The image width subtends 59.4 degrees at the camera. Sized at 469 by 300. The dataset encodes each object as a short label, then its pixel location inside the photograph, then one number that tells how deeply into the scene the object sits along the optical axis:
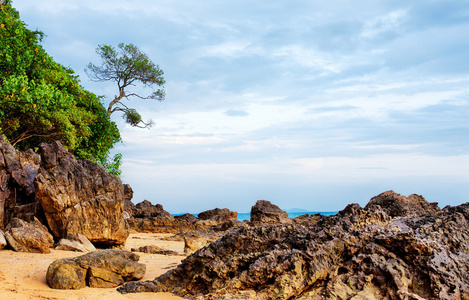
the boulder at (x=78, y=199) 11.48
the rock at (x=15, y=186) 11.53
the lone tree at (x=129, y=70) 31.80
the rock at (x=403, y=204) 10.11
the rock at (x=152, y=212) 25.13
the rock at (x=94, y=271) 6.83
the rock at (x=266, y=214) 21.83
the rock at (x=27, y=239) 9.59
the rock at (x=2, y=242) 9.53
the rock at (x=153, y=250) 12.10
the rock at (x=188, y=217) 27.82
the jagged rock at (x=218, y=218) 23.62
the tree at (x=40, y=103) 17.33
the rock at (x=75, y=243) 10.53
